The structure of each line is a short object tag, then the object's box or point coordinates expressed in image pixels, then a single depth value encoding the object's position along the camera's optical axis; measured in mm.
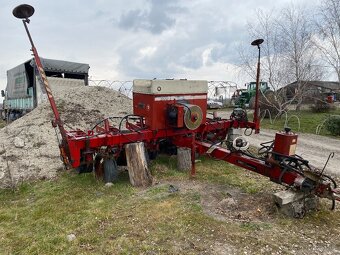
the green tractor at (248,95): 19492
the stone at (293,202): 4527
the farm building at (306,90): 17609
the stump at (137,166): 6000
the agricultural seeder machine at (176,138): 4777
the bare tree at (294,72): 16750
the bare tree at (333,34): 13688
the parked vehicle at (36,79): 14383
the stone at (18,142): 8391
